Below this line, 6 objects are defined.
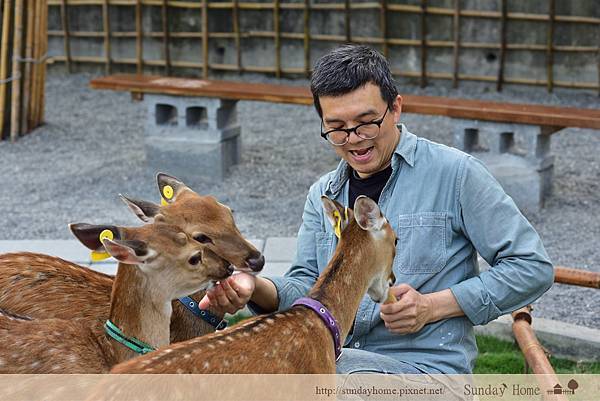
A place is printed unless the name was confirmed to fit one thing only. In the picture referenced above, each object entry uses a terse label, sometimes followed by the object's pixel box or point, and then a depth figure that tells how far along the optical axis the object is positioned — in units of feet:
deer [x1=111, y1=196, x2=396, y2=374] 8.00
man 9.78
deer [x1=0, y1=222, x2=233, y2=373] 9.62
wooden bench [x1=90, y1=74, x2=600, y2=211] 23.36
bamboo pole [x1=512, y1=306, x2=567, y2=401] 11.02
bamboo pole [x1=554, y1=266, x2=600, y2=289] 14.64
